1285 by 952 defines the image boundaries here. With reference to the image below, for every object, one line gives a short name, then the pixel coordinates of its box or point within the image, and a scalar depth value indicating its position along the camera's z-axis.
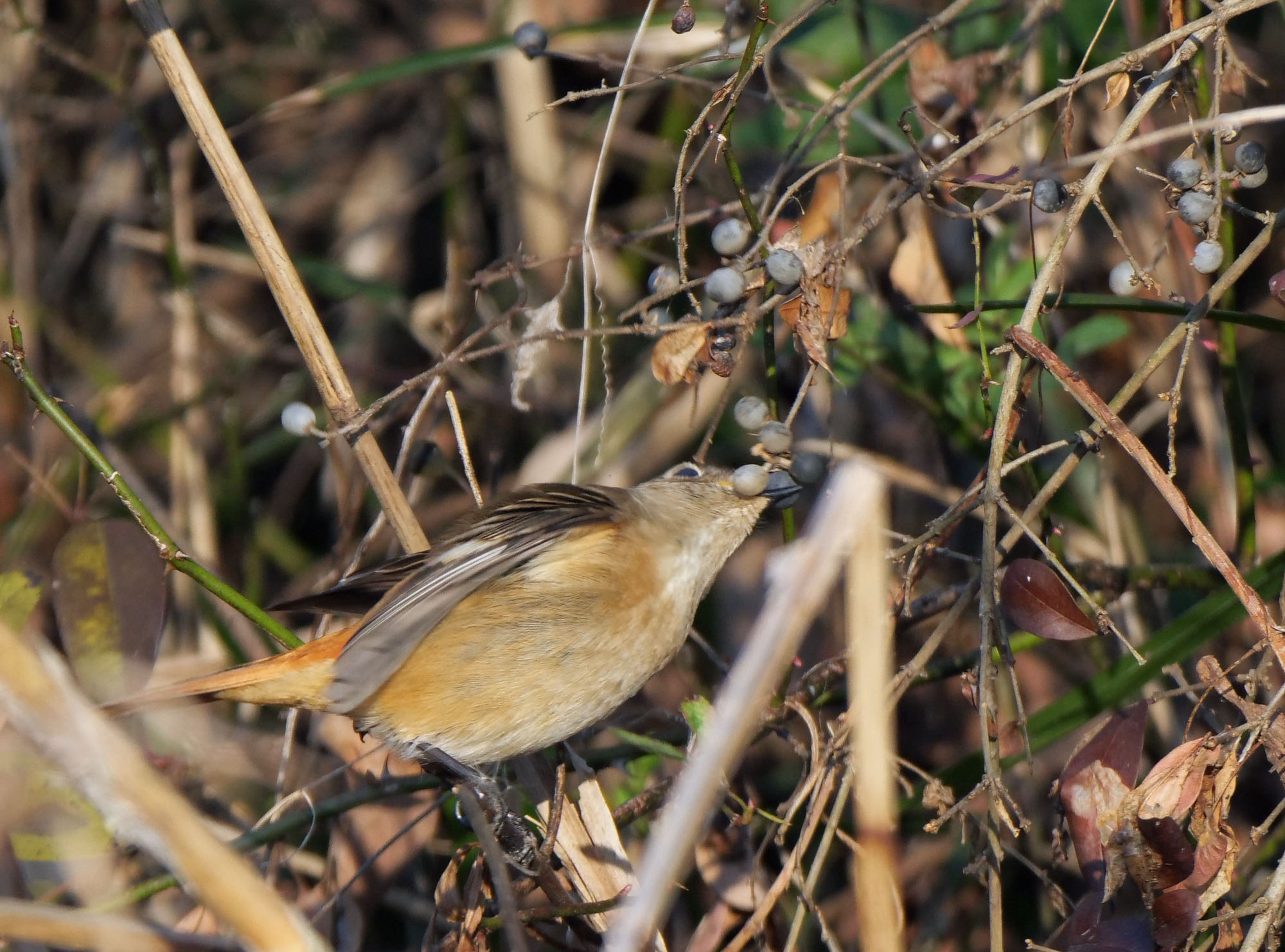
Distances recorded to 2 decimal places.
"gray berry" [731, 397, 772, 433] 4.96
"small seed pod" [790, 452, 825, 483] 5.41
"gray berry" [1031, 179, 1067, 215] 4.26
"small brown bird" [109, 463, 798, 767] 5.19
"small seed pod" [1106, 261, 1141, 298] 4.70
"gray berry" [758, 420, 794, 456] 4.92
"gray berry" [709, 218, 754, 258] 4.77
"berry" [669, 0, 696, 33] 4.62
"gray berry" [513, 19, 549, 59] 5.75
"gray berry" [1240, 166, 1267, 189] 4.34
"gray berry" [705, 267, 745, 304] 4.47
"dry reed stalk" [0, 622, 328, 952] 2.69
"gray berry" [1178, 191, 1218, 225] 4.20
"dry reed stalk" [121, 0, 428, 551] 4.95
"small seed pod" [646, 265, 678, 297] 4.83
